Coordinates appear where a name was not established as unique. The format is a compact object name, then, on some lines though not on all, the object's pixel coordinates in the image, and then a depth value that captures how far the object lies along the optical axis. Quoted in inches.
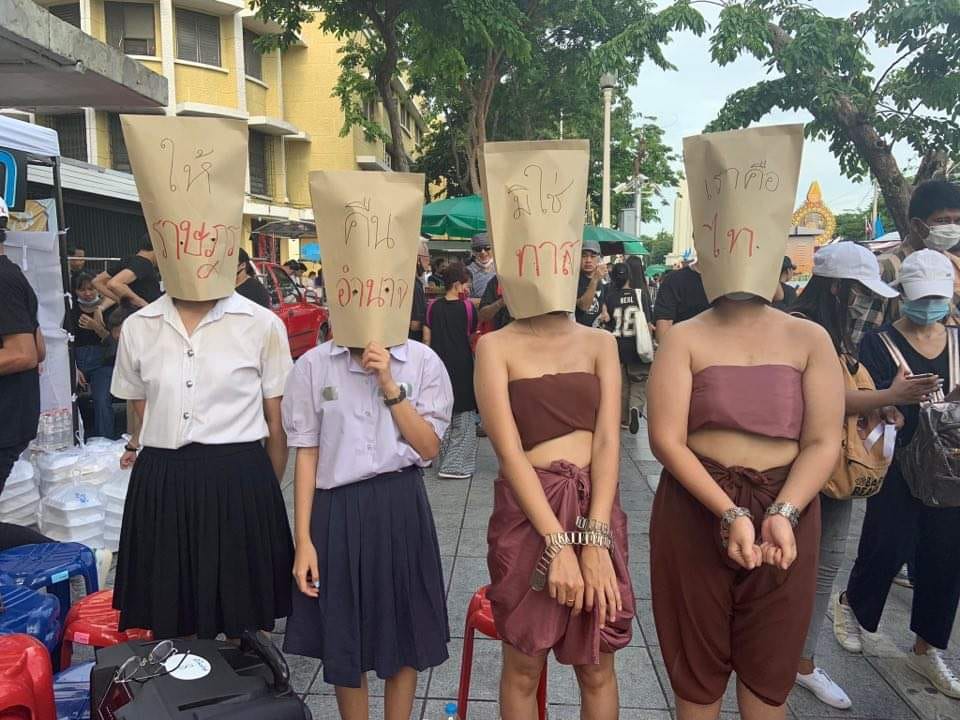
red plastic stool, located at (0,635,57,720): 77.9
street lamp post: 572.8
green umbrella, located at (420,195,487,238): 349.4
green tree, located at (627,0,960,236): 272.5
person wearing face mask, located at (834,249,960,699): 102.1
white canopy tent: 198.5
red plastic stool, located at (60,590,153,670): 98.7
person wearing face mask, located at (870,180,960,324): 129.0
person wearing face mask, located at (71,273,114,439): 243.3
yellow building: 778.2
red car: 411.8
